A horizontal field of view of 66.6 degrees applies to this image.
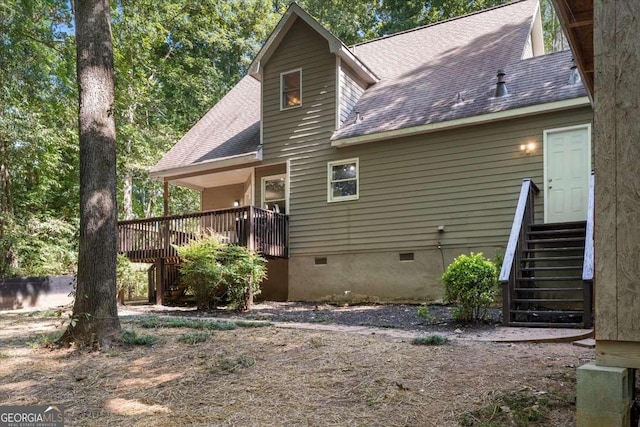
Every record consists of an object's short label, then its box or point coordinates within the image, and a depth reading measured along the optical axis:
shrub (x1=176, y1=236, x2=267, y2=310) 9.07
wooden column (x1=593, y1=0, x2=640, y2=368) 2.23
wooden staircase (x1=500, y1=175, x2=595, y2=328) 6.26
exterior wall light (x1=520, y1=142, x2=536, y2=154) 9.30
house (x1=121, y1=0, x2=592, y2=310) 9.39
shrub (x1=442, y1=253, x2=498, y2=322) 6.52
